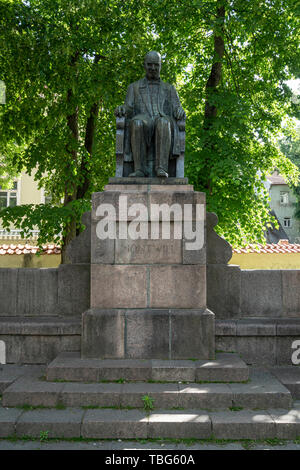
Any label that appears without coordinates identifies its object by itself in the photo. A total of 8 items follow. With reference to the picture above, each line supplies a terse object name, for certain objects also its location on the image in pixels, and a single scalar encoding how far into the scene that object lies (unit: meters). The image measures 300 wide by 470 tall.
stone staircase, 4.21
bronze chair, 6.16
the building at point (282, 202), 45.31
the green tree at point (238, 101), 11.66
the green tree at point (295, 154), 33.71
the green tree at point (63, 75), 10.80
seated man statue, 5.98
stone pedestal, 5.46
